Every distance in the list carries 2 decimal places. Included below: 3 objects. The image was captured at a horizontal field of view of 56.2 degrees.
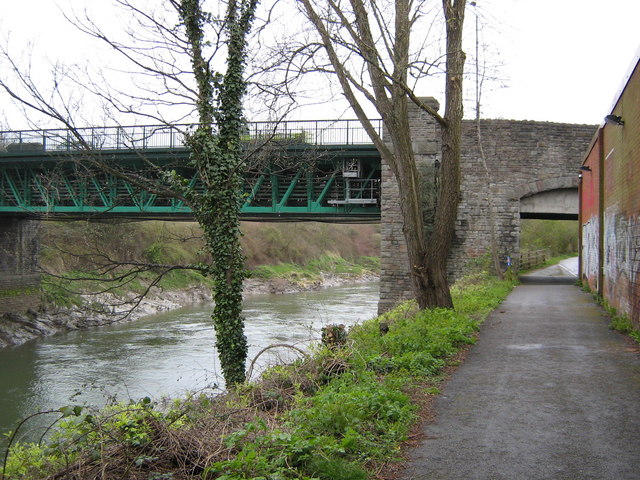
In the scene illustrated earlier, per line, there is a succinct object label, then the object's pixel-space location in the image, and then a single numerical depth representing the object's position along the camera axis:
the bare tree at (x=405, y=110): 10.91
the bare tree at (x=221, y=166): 10.42
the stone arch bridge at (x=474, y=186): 22.83
